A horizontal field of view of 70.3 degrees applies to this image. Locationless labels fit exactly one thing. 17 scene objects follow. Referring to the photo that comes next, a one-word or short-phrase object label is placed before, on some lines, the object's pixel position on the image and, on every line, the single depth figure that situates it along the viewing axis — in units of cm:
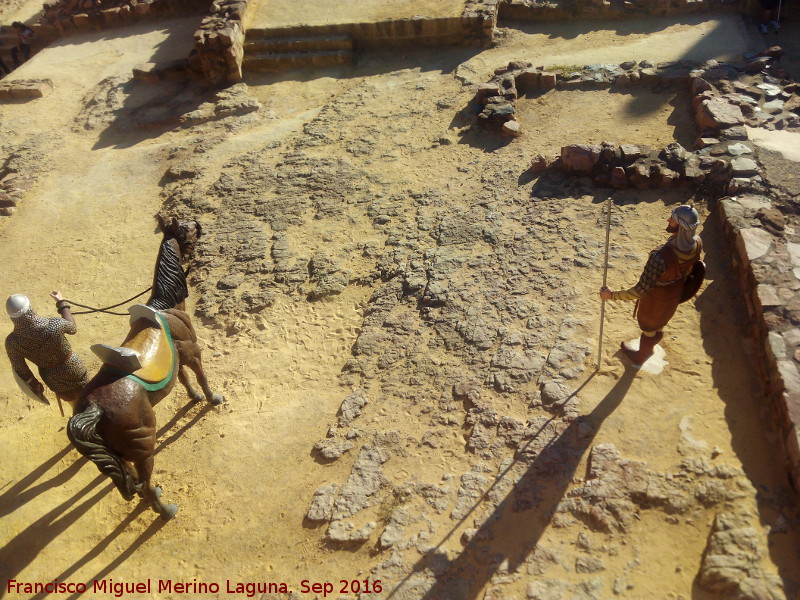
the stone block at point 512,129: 869
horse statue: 416
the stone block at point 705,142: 760
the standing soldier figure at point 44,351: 484
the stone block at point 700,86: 855
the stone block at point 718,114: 780
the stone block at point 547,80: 948
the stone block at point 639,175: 725
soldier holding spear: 426
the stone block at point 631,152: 750
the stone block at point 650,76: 913
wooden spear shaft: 489
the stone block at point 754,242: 579
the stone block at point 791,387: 443
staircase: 1133
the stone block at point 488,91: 927
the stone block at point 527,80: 953
